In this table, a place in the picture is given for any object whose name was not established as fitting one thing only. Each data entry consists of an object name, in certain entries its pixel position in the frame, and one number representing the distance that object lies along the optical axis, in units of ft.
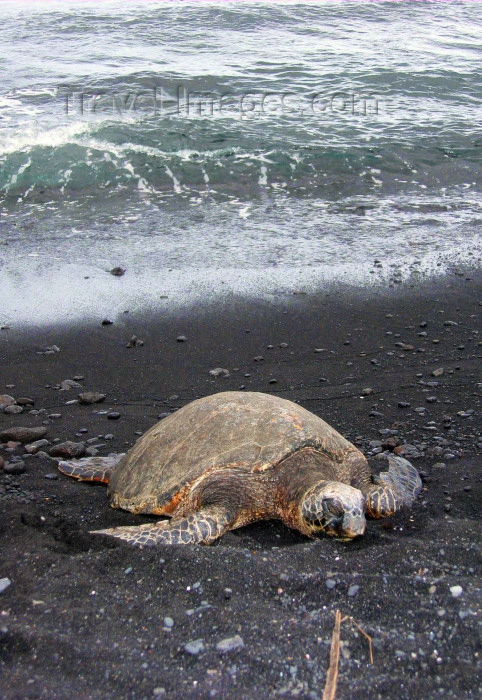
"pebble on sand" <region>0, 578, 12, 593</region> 8.61
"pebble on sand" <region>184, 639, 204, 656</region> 7.48
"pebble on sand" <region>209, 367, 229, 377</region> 16.94
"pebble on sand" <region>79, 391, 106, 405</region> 15.75
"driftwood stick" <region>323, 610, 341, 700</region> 6.90
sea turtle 10.46
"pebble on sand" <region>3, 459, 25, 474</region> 12.73
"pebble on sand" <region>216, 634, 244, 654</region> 7.54
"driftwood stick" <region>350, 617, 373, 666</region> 7.45
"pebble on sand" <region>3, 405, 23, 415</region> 15.25
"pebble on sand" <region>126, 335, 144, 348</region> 18.40
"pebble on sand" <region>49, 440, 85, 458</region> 13.57
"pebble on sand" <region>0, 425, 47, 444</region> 13.97
